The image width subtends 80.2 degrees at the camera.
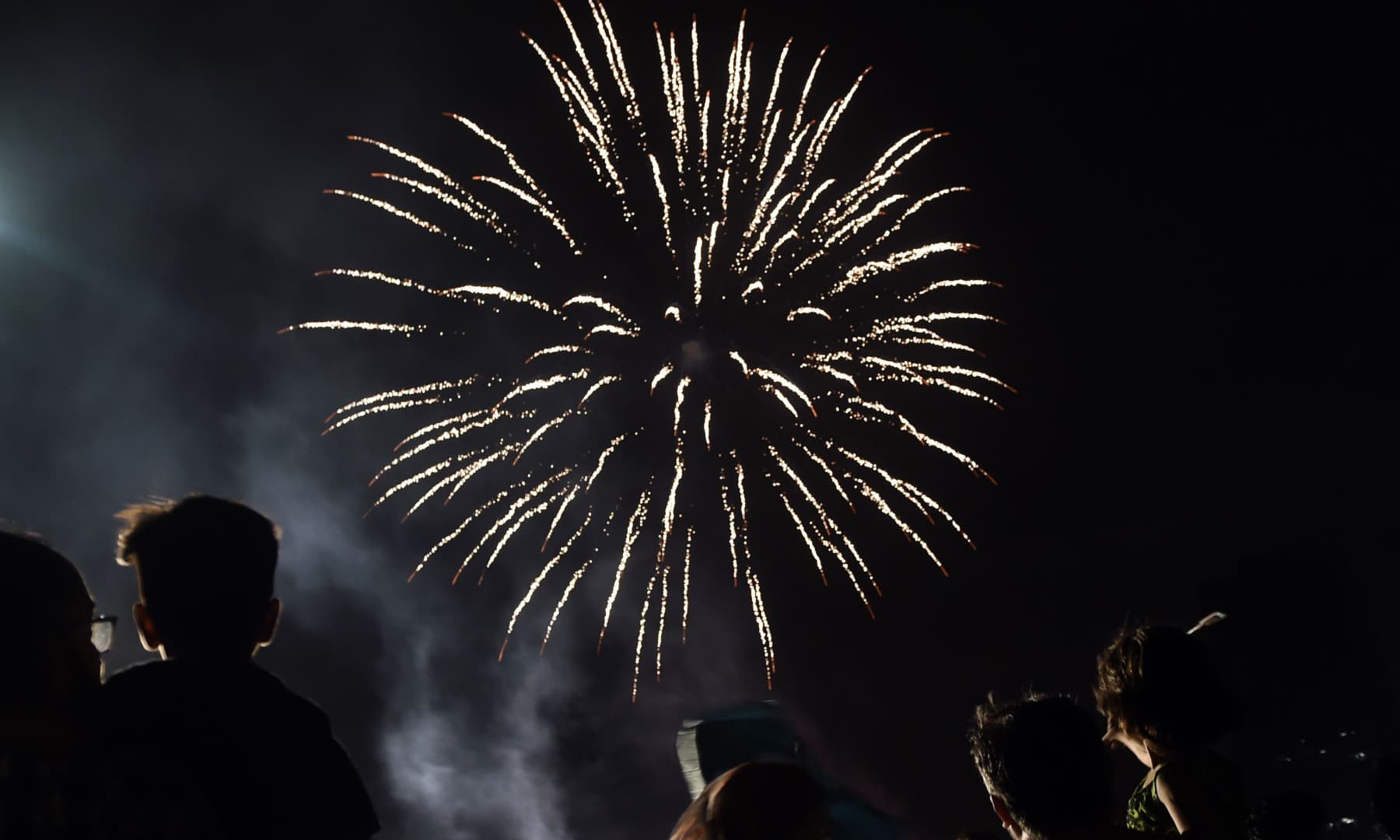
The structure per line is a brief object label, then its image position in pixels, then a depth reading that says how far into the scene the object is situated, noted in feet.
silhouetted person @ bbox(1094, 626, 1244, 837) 13.17
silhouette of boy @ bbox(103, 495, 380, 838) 8.46
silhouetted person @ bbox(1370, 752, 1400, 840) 17.28
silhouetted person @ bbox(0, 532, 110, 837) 7.51
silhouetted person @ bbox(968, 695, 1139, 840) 11.21
